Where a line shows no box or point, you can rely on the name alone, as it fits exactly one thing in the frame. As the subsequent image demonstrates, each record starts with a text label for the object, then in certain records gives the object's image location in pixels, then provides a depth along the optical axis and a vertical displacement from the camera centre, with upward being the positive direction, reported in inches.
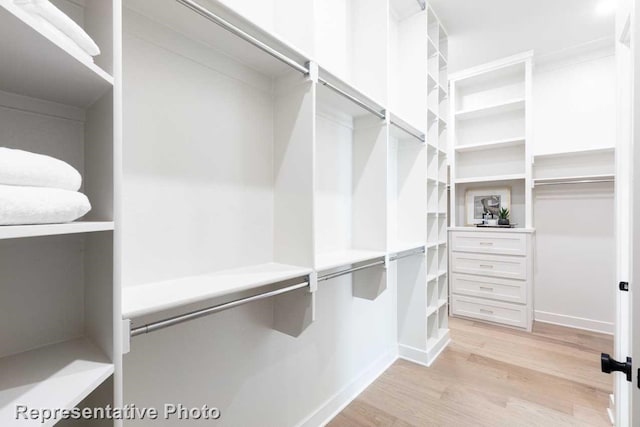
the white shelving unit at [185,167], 25.6 +6.8
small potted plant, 130.5 -2.0
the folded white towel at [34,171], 17.9 +2.7
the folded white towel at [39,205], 17.3 +0.4
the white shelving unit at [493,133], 128.7 +39.2
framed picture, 138.2 +5.3
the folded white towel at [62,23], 19.2 +13.6
